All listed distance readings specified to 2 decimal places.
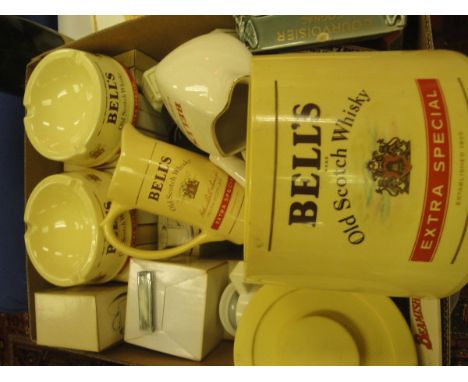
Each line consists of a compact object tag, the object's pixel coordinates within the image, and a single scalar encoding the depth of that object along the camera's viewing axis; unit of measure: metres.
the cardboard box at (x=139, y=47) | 0.68
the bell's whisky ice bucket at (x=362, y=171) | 0.35
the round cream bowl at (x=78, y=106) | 0.67
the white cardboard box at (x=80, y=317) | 0.70
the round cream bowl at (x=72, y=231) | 0.71
